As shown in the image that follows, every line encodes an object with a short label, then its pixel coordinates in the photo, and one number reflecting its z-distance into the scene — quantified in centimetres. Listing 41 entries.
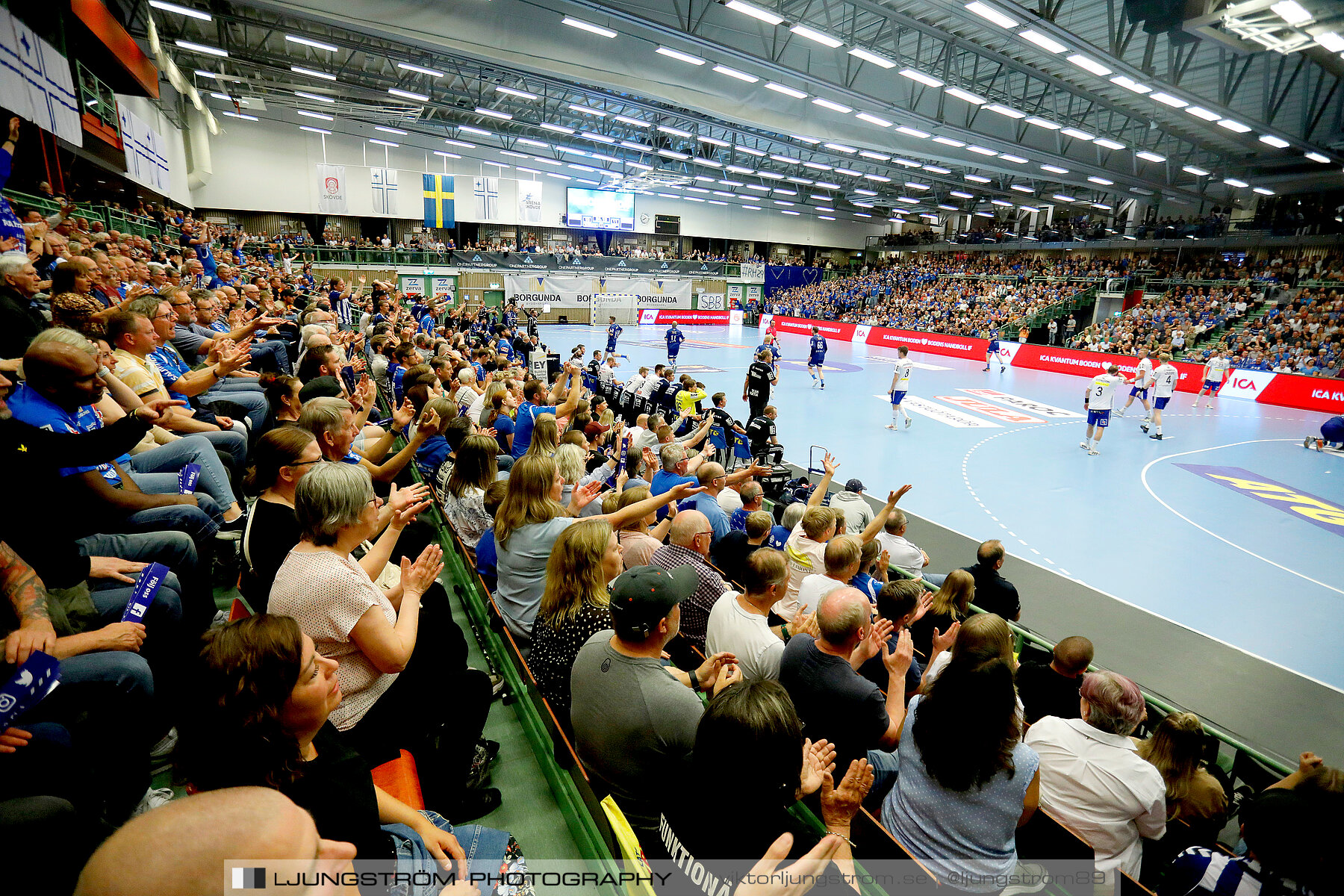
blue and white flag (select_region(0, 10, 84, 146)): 729
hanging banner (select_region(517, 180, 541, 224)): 3291
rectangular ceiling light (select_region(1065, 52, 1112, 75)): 1090
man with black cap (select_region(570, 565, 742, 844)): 186
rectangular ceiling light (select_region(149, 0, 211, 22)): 1273
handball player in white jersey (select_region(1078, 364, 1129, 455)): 1116
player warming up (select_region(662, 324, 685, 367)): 1885
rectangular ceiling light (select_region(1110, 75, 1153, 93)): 1180
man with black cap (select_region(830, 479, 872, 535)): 526
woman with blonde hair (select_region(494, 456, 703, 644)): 291
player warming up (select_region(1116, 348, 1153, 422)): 1349
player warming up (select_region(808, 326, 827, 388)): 1817
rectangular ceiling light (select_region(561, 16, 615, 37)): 1181
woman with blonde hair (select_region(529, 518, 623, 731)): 240
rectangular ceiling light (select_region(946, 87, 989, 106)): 1355
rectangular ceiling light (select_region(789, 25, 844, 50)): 1092
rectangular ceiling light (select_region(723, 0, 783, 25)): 1022
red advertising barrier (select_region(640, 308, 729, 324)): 3631
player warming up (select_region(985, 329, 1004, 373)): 2276
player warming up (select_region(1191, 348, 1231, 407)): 1847
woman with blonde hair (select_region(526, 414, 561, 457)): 459
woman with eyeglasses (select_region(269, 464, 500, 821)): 187
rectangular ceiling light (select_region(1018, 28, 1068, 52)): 1028
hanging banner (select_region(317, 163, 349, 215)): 2761
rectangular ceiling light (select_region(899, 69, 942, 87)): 1210
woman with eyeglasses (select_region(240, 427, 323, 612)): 236
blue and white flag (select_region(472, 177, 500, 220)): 3203
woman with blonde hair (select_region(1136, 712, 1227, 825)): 261
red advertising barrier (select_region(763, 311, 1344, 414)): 1650
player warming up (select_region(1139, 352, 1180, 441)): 1299
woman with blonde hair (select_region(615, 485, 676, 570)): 337
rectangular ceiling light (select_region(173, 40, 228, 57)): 1483
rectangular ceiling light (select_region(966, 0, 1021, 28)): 939
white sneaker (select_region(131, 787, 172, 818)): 198
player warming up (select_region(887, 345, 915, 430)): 1262
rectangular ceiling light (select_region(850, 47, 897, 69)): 1158
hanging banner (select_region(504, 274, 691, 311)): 3344
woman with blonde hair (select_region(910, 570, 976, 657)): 367
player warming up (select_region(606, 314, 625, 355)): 2002
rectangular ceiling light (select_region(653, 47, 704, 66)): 1298
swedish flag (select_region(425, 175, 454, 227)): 3031
